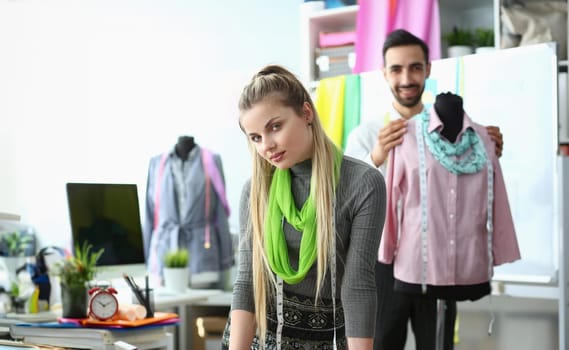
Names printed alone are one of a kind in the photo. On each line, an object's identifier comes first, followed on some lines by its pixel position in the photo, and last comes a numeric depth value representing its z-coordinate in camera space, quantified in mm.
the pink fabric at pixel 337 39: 4043
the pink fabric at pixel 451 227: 2637
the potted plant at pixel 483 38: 3777
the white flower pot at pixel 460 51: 3701
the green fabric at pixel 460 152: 2660
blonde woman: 1618
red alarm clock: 2293
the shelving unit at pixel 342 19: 4020
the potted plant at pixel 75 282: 2332
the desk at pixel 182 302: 3043
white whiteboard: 3066
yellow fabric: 3635
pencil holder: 2432
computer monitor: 2729
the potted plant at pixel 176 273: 3480
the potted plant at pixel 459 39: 3812
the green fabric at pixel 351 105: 3600
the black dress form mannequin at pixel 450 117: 2750
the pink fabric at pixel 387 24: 3709
